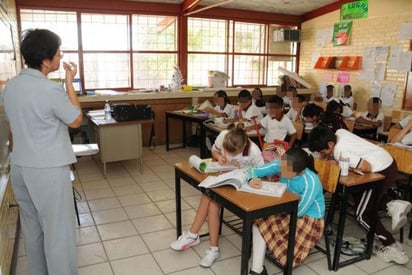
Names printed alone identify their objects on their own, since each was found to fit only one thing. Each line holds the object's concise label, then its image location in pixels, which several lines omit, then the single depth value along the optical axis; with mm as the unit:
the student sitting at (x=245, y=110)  5191
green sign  6697
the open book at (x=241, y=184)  2234
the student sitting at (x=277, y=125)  4328
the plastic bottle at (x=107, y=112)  5000
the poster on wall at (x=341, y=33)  7074
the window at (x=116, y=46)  6203
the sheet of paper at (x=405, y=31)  5952
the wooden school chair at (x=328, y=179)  2521
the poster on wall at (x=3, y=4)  3074
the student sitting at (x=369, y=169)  2732
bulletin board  5994
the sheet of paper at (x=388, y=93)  6301
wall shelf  6946
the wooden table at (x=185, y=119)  5556
